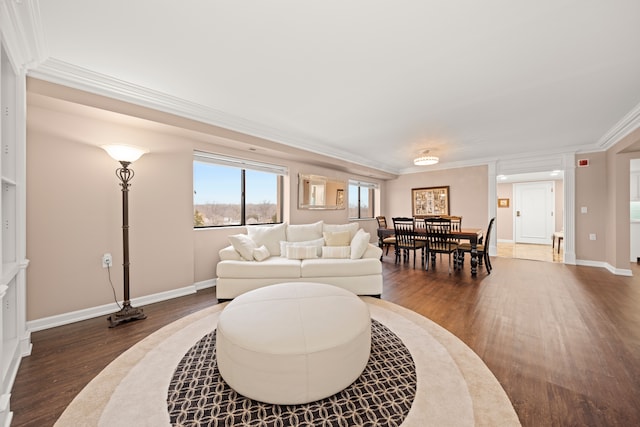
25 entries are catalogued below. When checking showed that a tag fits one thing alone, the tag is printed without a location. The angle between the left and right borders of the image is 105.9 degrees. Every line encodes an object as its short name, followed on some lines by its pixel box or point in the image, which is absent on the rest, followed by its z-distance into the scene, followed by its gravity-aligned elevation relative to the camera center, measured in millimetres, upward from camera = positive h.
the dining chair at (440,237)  4359 -470
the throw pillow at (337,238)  3662 -399
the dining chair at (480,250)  4320 -717
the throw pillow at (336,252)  3404 -567
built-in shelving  1776 +42
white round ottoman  1378 -816
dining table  4145 -488
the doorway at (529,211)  7465 -13
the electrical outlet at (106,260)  2695 -520
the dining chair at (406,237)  4793 -530
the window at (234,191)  3730 +372
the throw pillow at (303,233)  3812 -327
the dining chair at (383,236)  5475 -586
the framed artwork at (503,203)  8289 +268
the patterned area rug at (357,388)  1301 -1110
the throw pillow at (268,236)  3621 -358
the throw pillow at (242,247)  3182 -452
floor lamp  2453 -101
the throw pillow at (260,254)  3197 -554
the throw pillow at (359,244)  3303 -459
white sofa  2975 -649
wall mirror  4945 +446
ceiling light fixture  4750 +1020
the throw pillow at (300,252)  3400 -566
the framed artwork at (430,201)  6633 +301
